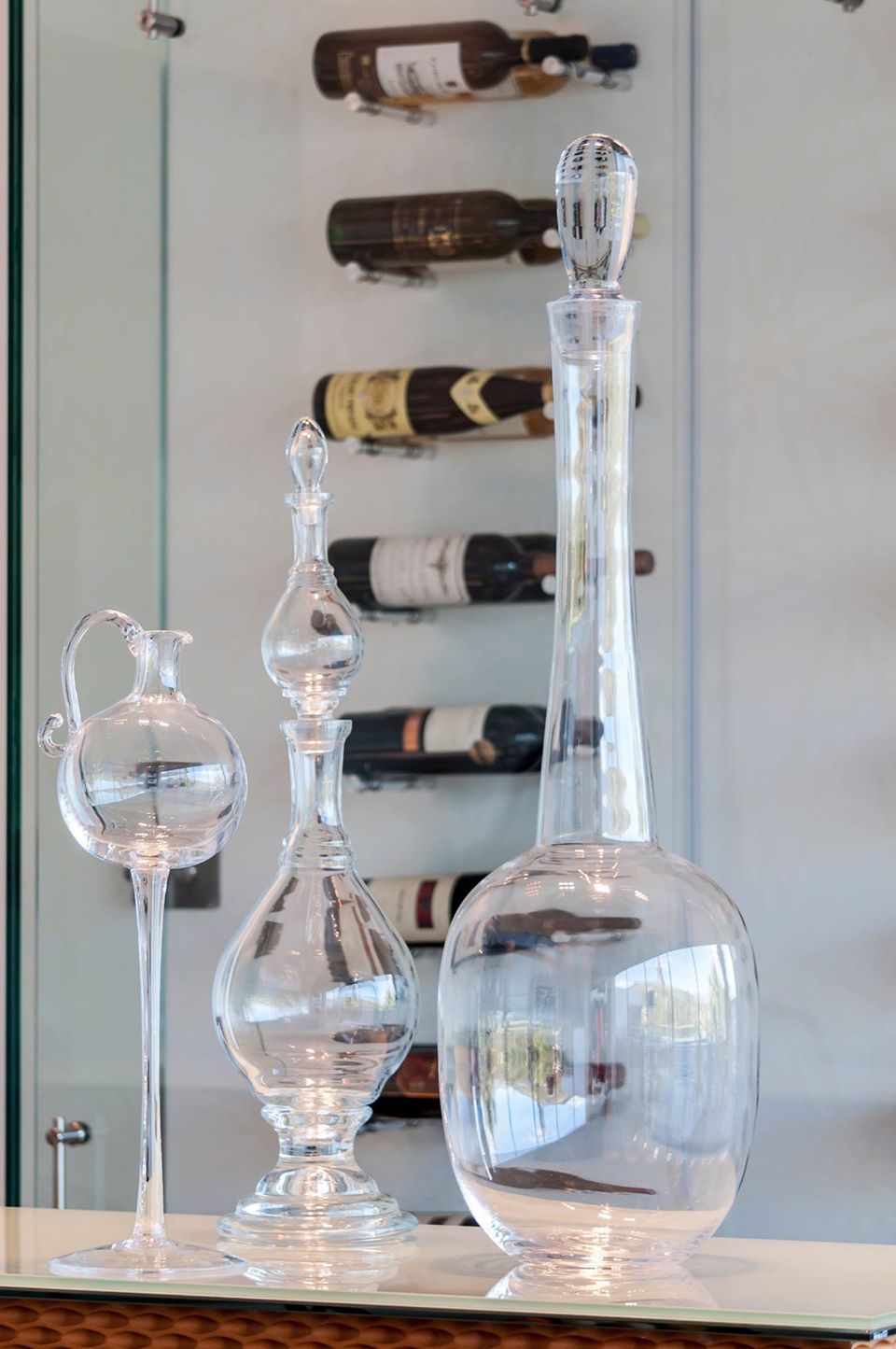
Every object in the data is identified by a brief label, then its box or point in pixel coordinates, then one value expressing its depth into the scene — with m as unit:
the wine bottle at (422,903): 4.33
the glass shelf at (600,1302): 2.22
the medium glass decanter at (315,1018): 2.78
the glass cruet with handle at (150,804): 2.71
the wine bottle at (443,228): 4.38
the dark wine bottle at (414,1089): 4.29
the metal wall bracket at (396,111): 4.39
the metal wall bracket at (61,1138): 4.40
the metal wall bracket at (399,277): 4.42
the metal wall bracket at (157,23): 4.49
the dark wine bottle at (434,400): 4.39
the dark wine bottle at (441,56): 4.37
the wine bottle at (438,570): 4.37
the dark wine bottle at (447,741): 4.36
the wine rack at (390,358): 4.38
